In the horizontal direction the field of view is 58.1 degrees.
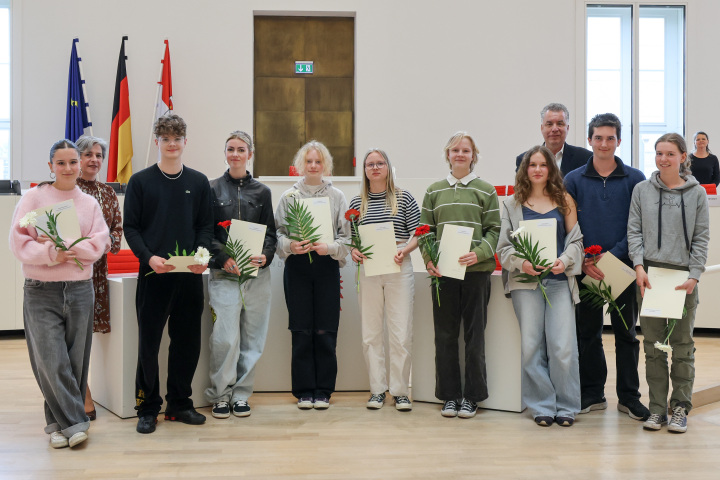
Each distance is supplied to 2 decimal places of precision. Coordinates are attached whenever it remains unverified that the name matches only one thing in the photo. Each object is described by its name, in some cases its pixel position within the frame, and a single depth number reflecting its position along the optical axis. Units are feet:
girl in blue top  11.23
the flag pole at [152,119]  25.17
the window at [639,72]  27.33
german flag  24.40
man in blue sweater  11.46
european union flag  24.31
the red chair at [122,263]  13.71
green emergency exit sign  26.21
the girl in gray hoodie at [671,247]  10.64
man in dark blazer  12.76
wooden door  26.11
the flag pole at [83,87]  24.52
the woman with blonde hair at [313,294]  12.22
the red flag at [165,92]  24.41
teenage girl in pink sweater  9.77
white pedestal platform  11.50
